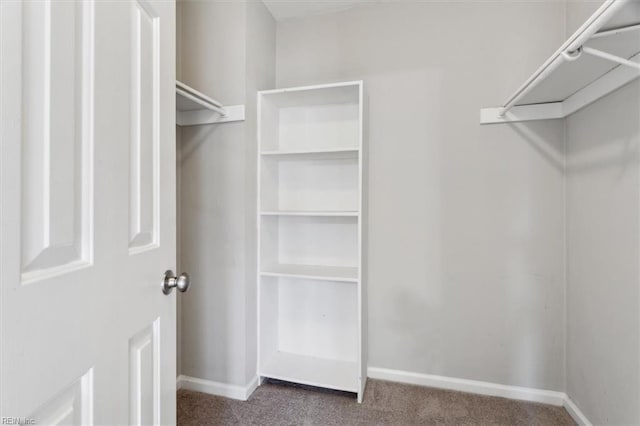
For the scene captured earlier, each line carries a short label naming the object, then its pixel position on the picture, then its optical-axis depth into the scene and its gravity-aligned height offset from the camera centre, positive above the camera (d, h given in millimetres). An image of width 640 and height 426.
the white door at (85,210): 495 +1
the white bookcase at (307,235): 2002 -166
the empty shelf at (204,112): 1696 +572
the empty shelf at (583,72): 961 +575
